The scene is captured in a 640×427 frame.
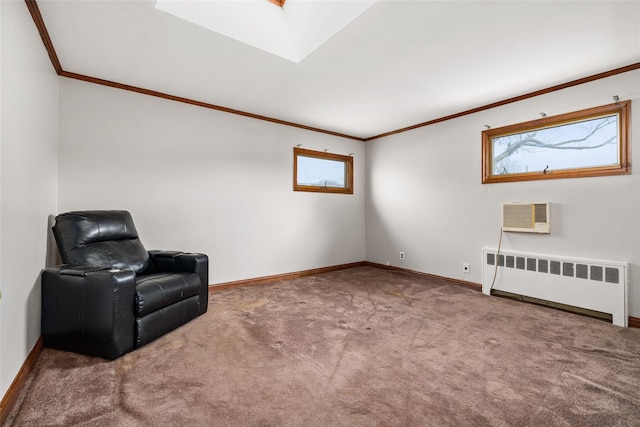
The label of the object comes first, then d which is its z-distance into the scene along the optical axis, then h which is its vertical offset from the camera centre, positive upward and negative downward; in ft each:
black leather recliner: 6.66 -1.88
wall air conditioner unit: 10.66 -0.18
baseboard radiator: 9.03 -2.39
